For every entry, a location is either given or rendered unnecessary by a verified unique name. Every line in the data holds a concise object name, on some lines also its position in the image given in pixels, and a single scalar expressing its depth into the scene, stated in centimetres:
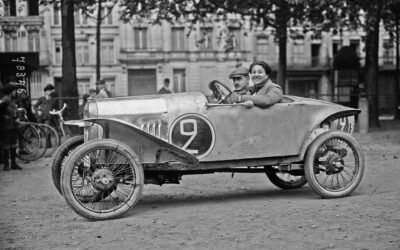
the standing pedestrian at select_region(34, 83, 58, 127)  1822
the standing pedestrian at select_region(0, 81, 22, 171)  1217
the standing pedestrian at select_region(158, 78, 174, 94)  1955
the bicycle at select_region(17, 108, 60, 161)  1375
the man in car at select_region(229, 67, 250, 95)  780
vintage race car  652
